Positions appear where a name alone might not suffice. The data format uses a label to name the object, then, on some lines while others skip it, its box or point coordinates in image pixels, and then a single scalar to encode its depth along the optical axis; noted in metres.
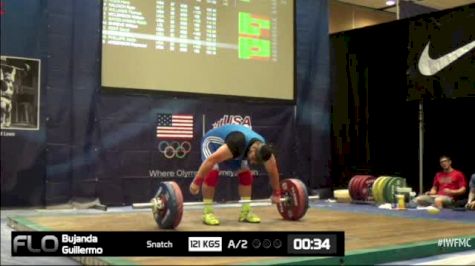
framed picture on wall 5.70
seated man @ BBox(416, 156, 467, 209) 6.71
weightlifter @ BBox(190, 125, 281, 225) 4.22
